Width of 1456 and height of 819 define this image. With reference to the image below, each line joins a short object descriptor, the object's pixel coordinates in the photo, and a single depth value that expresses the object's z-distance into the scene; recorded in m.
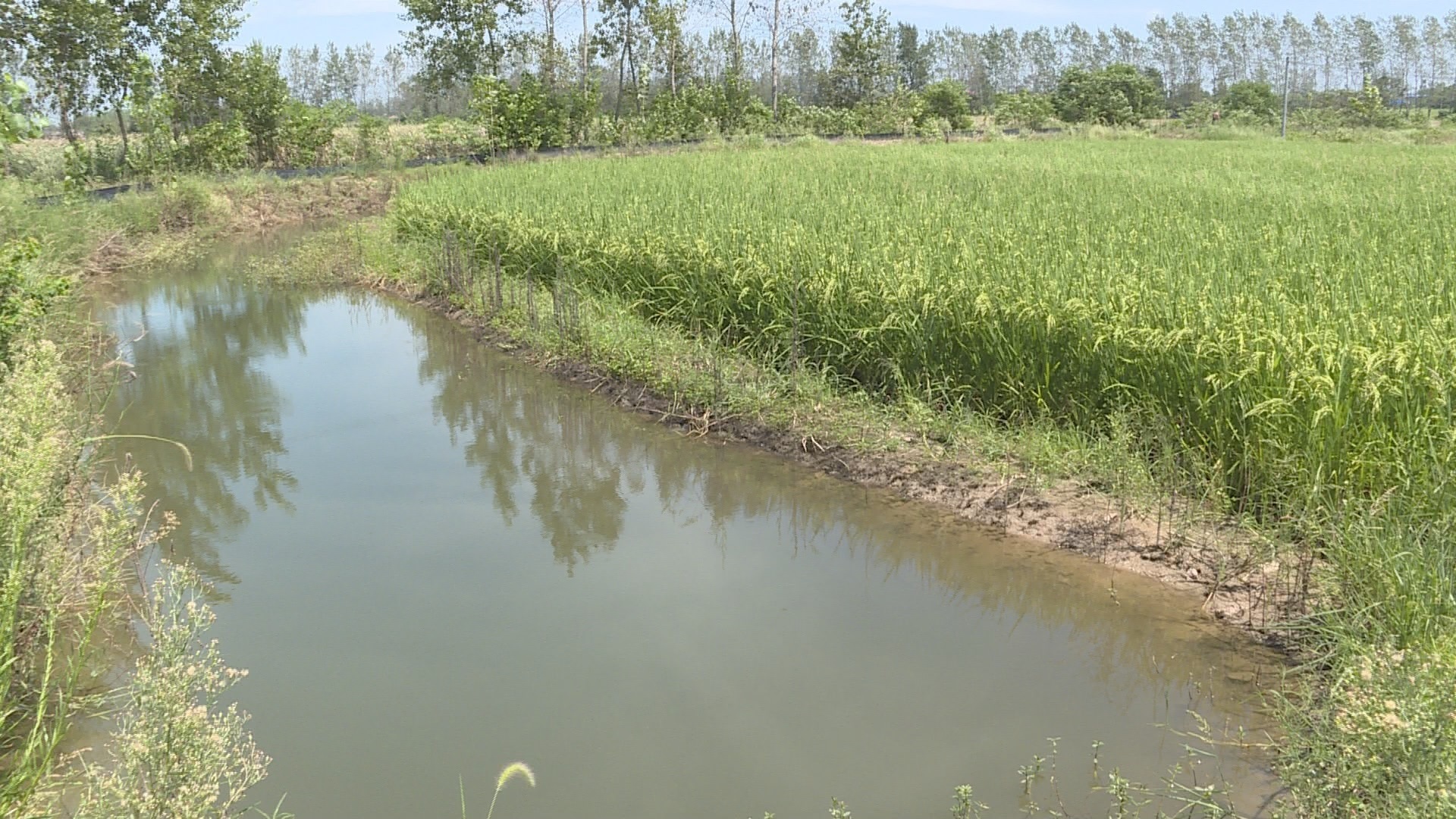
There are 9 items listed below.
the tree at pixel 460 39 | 25.03
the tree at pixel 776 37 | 27.16
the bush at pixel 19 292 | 4.50
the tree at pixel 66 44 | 15.26
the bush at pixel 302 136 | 19.44
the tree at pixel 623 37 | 26.52
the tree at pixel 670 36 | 26.47
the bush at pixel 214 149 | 17.31
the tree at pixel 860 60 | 29.84
